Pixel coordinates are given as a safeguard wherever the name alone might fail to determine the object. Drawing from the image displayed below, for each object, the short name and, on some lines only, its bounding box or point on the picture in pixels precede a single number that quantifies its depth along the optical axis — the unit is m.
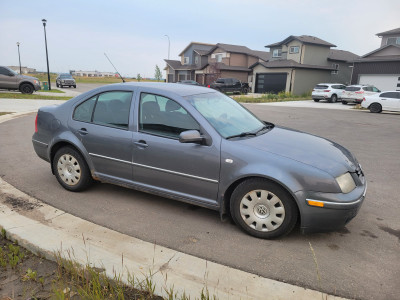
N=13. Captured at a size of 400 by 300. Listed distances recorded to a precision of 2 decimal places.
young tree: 70.84
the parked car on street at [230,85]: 35.34
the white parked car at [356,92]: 23.56
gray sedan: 3.23
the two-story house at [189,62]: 51.49
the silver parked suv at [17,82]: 20.59
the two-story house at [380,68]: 28.02
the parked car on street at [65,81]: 36.03
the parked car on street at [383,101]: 18.70
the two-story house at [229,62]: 44.09
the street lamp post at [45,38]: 26.30
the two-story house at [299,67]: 35.92
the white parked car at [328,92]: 27.14
